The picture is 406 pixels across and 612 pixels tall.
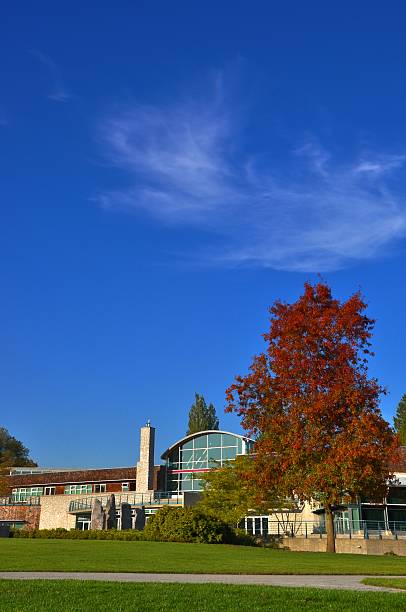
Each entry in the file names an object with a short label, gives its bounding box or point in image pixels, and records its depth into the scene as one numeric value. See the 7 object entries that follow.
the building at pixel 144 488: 52.59
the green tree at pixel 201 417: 84.75
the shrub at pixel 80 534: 34.53
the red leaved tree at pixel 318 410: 29.80
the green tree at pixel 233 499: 42.09
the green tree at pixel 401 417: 89.00
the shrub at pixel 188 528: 33.03
